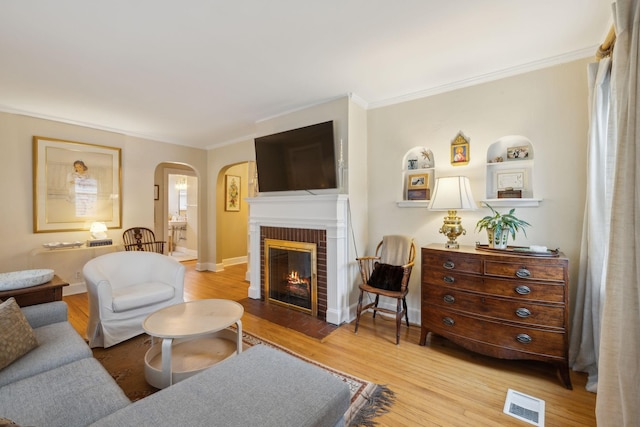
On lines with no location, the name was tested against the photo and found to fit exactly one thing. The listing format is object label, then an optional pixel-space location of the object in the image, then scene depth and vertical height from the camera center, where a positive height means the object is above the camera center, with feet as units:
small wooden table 6.19 -1.86
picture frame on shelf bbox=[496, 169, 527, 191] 8.32 +1.02
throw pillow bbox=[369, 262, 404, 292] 9.17 -2.21
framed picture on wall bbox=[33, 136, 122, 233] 12.34 +1.42
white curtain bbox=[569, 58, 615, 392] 6.35 -0.38
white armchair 8.00 -2.44
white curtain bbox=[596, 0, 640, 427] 3.66 -0.72
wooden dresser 6.43 -2.33
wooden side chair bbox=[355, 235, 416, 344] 8.75 -2.04
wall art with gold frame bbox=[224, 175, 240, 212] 19.07 +1.45
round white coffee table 6.03 -3.09
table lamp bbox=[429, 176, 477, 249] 8.16 +0.35
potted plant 7.54 -0.40
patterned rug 5.64 -3.99
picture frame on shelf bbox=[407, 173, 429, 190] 10.01 +1.19
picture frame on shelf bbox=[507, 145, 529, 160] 8.27 +1.82
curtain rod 5.81 +3.69
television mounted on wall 10.36 +2.21
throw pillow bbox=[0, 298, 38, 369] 4.51 -2.10
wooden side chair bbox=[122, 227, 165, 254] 14.70 -1.47
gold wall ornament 9.00 +2.06
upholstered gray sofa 3.37 -2.51
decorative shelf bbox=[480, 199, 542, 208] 7.97 +0.30
